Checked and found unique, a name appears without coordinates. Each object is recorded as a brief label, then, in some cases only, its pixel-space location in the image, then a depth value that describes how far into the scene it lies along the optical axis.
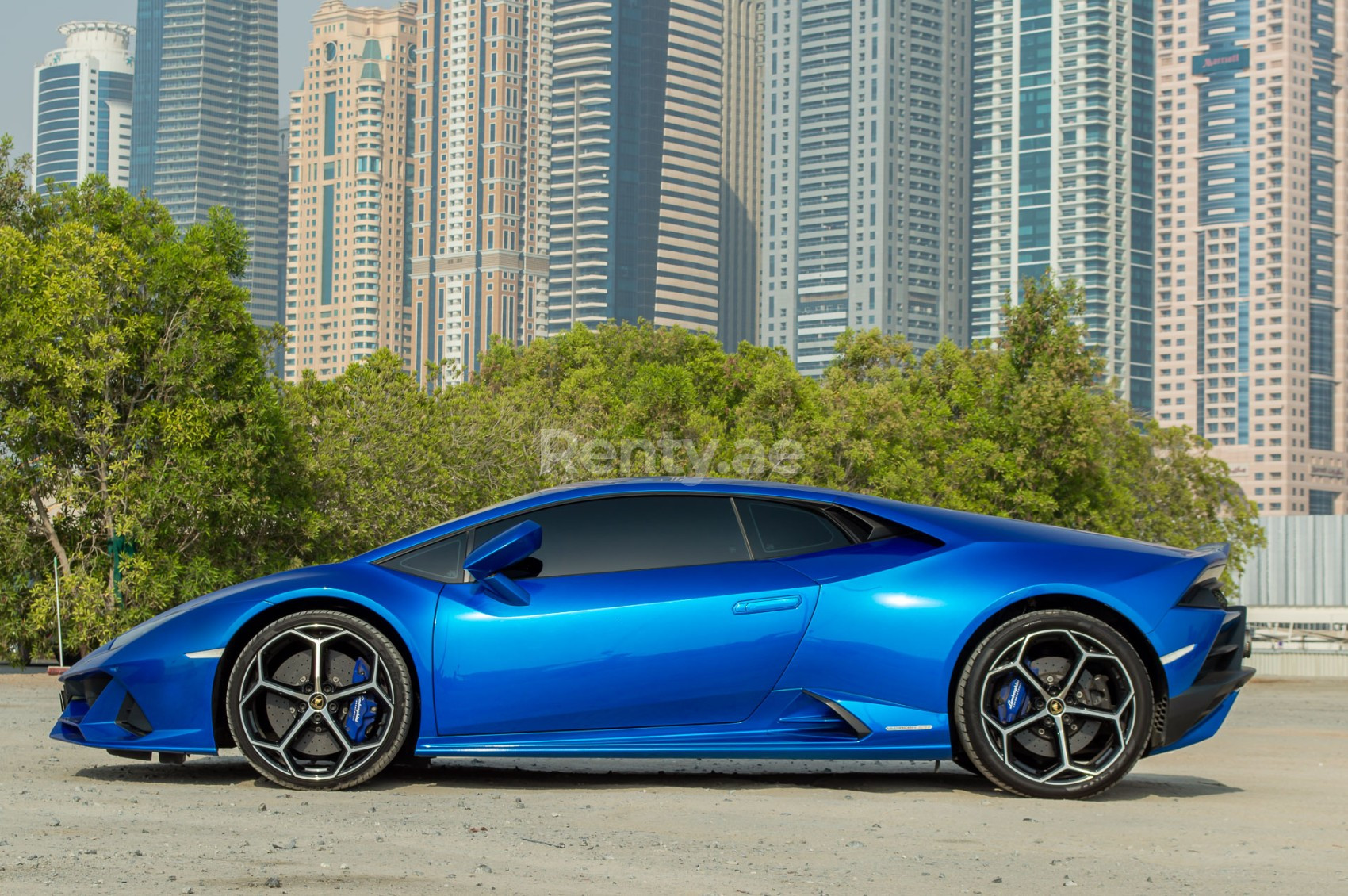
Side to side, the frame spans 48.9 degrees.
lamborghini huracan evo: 5.72
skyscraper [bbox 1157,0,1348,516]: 195.00
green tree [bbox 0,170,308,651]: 24.34
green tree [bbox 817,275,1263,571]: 40.31
